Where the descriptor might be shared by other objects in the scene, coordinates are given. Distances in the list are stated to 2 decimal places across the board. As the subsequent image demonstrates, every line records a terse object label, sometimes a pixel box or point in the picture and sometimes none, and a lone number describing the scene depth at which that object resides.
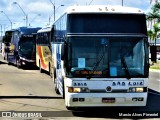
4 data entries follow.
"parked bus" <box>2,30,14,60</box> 40.09
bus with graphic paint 25.12
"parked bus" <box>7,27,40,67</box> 33.47
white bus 12.17
